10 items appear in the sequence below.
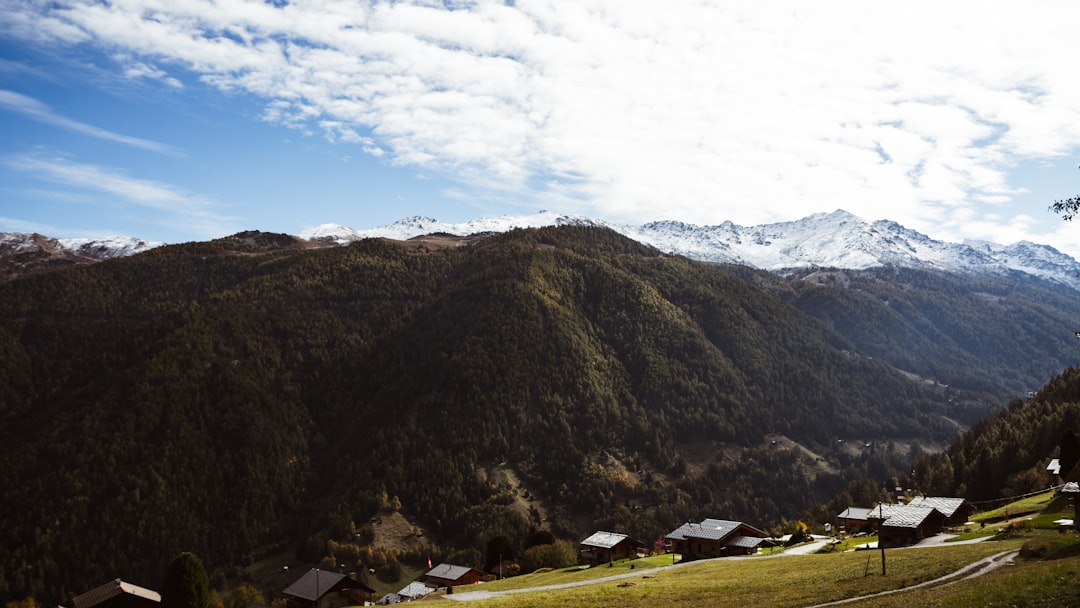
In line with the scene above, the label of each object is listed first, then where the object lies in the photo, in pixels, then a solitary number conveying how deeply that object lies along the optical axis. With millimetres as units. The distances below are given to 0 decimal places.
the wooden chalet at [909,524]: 75438
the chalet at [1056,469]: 87425
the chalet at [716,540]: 100750
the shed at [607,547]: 113688
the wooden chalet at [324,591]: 105375
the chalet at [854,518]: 108375
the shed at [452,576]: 122938
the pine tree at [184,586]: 73750
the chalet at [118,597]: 78562
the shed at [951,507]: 82250
